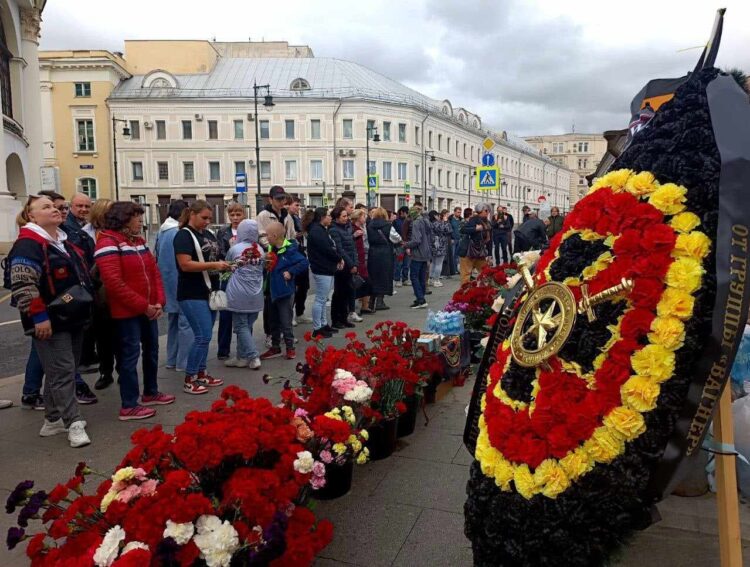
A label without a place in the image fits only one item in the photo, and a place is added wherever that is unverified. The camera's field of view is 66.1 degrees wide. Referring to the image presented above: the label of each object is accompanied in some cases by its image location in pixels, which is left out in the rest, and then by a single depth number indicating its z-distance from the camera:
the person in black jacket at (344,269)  8.34
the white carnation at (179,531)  2.12
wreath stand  2.15
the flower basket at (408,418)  4.34
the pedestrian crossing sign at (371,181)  42.05
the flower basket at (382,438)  3.91
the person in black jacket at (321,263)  7.98
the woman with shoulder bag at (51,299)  4.12
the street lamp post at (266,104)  35.42
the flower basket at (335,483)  3.37
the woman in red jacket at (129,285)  4.71
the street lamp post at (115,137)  52.19
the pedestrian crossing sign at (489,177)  15.10
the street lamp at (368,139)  51.05
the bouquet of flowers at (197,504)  2.13
